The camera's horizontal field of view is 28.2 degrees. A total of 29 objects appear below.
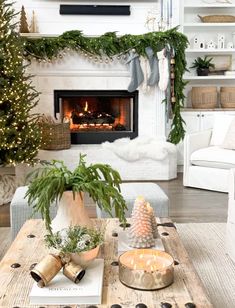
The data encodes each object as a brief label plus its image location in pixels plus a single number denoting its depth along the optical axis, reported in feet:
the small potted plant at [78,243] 6.44
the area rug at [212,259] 8.96
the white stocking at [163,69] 18.24
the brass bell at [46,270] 6.01
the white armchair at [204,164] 16.22
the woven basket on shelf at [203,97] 19.67
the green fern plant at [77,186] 7.05
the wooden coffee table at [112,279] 5.80
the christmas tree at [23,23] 18.44
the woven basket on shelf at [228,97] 19.71
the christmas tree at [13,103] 14.38
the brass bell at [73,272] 6.16
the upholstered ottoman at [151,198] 10.70
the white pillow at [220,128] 17.44
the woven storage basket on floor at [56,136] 17.93
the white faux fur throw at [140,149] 17.88
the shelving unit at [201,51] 19.34
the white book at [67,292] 5.79
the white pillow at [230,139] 16.59
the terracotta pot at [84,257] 6.43
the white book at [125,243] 7.44
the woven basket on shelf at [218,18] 19.60
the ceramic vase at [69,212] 7.34
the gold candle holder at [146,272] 6.08
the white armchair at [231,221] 10.37
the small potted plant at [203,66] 19.90
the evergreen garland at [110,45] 17.90
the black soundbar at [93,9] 19.10
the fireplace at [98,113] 19.49
